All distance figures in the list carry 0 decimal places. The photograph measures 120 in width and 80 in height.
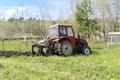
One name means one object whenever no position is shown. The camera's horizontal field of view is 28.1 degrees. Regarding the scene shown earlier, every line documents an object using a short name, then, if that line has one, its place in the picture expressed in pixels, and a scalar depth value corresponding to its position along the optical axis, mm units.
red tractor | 13398
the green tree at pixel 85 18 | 32875
